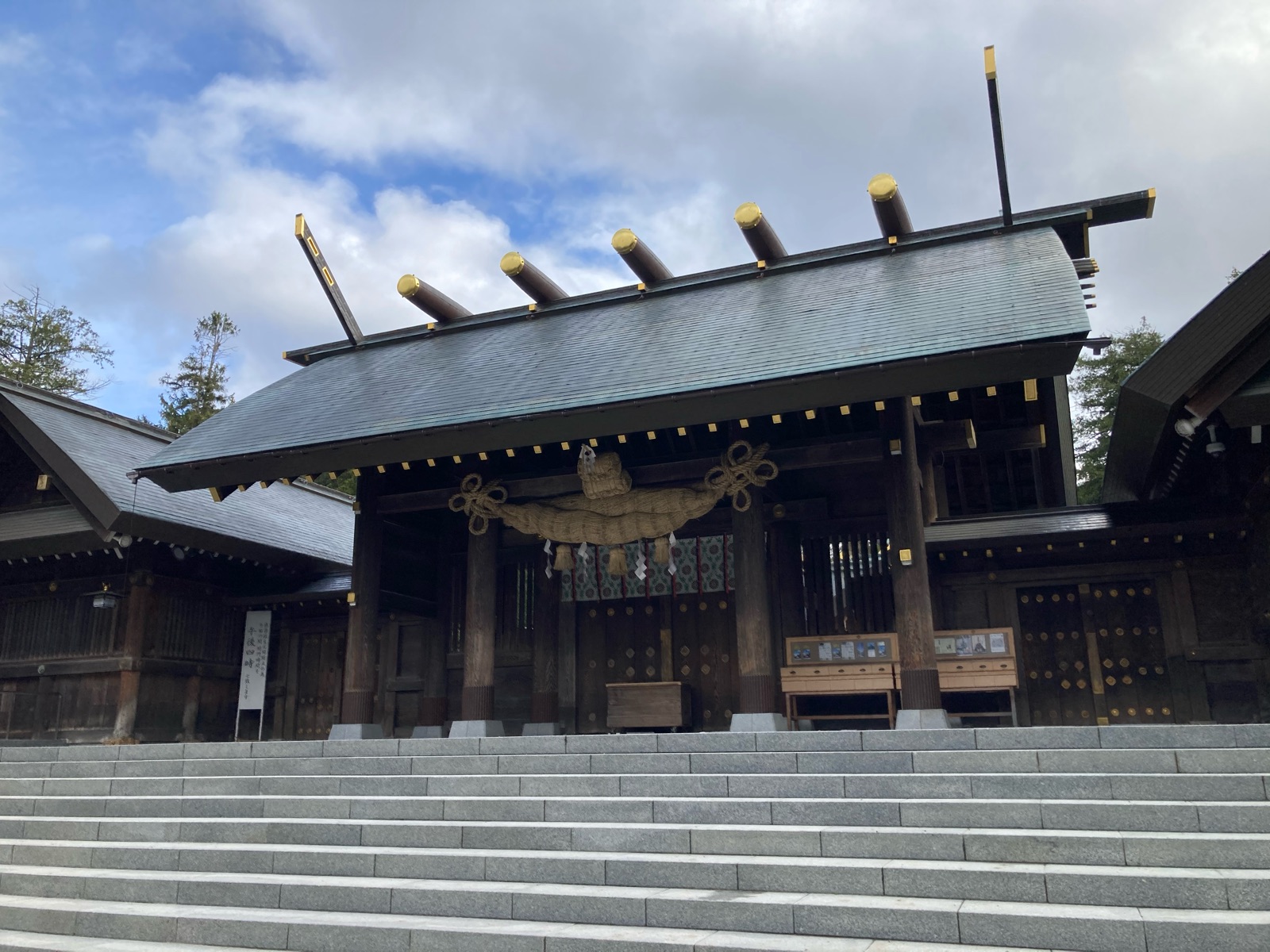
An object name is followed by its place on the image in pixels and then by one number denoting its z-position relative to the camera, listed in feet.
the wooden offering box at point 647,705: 37.65
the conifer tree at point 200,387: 105.81
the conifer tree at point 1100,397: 83.30
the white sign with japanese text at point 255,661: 49.90
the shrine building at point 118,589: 46.37
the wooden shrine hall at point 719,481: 31.99
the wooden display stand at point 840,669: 33.71
